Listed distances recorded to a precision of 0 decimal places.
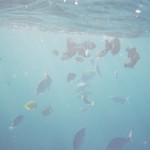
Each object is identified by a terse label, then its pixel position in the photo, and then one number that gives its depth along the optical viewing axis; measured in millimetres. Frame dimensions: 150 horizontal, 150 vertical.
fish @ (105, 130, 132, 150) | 11477
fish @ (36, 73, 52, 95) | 15419
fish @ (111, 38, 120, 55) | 14000
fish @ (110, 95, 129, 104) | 20330
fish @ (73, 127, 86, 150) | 10797
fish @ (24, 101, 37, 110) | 16250
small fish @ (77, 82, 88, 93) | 19219
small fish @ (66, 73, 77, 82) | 16375
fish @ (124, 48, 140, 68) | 13403
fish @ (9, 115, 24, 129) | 15702
